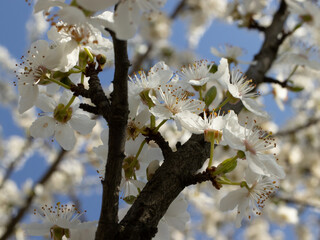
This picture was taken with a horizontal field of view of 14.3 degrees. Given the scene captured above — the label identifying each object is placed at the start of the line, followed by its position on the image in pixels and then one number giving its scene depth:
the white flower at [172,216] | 0.41
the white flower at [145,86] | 0.42
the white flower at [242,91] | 0.43
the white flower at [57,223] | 0.40
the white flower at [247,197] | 0.42
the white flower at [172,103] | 0.41
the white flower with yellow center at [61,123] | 0.43
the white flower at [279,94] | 0.56
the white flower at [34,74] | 0.41
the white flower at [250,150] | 0.40
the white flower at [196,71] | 0.44
